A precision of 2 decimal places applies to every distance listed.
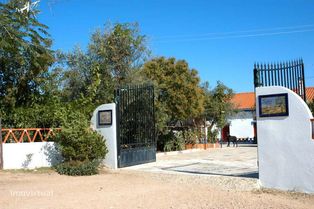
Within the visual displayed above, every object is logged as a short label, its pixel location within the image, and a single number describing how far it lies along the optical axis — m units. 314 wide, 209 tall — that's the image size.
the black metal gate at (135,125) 14.42
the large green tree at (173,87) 21.48
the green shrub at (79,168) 12.42
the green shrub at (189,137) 25.39
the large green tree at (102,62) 19.38
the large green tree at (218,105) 30.72
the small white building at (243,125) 42.34
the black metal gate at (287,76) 9.89
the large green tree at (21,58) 13.78
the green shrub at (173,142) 23.11
